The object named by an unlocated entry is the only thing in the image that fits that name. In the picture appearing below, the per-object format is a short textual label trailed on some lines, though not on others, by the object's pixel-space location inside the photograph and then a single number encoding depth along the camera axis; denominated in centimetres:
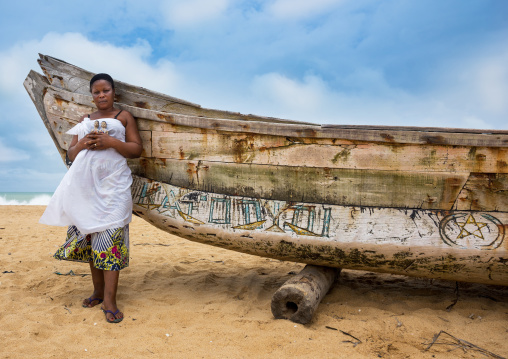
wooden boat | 272
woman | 285
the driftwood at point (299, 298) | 266
